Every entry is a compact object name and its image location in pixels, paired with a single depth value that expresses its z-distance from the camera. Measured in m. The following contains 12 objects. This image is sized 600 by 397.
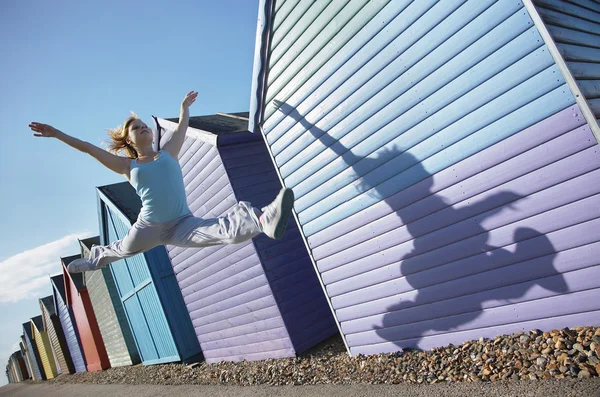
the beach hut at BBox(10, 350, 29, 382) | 47.97
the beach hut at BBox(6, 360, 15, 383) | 59.25
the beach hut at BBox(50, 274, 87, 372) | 22.56
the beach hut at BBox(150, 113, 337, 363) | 8.39
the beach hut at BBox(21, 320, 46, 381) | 33.84
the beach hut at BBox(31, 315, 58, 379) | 30.23
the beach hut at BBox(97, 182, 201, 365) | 11.98
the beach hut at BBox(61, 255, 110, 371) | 19.59
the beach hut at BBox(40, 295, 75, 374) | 25.98
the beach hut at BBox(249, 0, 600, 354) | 4.17
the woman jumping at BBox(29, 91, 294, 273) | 4.37
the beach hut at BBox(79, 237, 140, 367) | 16.45
